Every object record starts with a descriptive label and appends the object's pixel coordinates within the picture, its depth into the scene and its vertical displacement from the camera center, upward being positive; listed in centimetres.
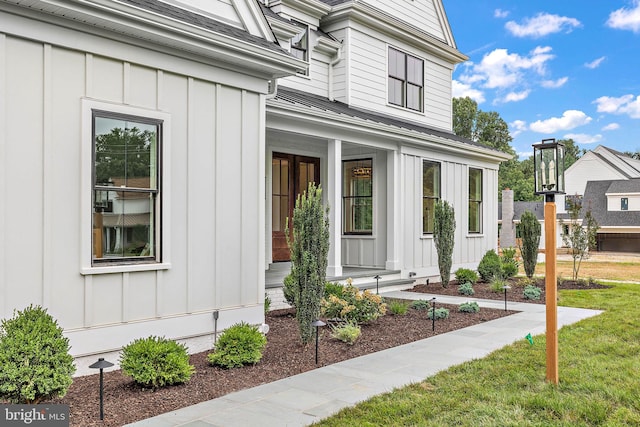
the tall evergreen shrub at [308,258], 628 -41
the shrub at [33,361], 376 -101
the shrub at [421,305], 914 -142
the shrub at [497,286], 1148 -137
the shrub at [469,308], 902 -145
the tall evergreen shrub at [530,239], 1415 -42
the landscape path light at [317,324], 575 -110
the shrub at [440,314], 835 -144
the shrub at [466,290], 1114 -141
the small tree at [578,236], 1409 -33
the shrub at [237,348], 544 -131
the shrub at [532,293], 1079 -144
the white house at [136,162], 472 +64
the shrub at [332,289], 837 -105
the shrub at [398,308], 861 -140
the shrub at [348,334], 659 -139
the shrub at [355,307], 766 -124
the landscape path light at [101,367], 404 -112
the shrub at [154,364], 462 -125
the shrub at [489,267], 1327 -110
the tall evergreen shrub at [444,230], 1161 -14
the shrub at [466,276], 1265 -126
